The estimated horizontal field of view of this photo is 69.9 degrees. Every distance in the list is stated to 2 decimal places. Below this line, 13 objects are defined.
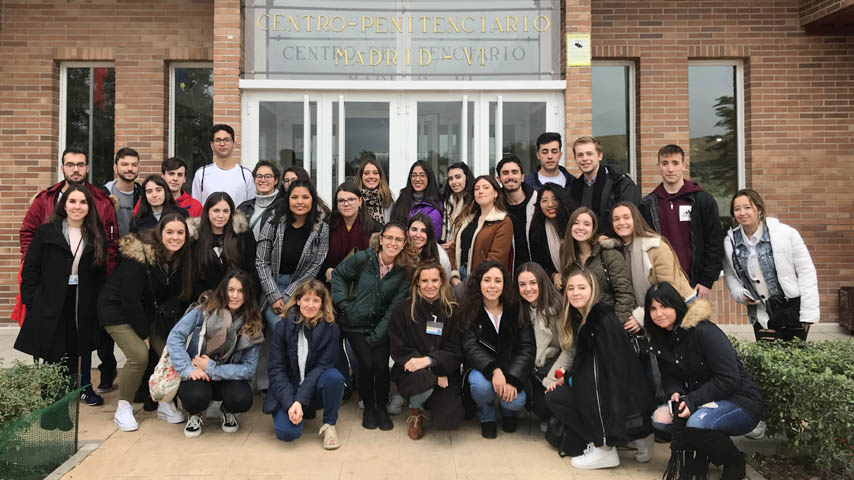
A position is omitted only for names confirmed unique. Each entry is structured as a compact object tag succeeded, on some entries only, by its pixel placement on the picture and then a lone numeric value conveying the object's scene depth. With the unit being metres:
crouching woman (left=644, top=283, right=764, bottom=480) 3.47
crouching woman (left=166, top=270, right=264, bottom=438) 4.29
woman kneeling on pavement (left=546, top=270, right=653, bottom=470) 3.78
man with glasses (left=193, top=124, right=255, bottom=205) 5.70
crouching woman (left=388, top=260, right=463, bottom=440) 4.26
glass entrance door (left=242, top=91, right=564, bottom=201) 6.95
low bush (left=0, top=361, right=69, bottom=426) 3.64
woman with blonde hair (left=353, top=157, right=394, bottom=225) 5.29
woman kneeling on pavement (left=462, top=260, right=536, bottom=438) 4.26
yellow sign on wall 6.78
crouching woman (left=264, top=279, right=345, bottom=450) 4.14
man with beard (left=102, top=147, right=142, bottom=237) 5.15
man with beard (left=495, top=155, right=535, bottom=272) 4.93
